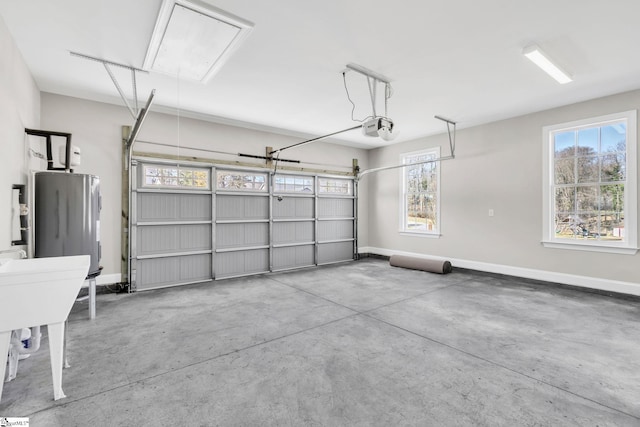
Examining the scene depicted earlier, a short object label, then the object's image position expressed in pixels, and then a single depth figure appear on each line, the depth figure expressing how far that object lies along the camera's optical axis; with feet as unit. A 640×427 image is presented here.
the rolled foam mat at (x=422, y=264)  20.17
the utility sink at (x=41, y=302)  6.02
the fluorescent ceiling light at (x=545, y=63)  10.22
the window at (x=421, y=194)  22.61
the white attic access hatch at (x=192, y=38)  8.38
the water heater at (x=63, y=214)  11.09
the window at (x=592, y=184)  14.49
